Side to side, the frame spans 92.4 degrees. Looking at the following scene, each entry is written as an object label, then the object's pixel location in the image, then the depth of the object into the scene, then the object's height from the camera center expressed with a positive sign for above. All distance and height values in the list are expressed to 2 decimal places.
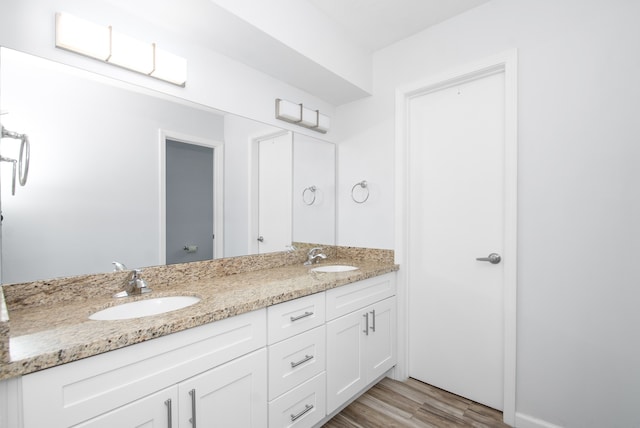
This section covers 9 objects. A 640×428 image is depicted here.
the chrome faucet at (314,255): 2.38 -0.35
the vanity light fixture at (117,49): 1.28 +0.74
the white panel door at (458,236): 1.93 -0.17
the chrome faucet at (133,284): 1.42 -0.35
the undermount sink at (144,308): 1.23 -0.42
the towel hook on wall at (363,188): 2.51 +0.19
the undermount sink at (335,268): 2.25 -0.43
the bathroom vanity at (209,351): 0.84 -0.51
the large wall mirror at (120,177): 1.22 +0.17
